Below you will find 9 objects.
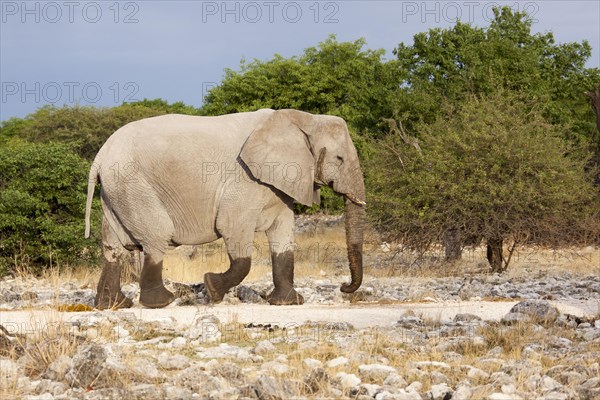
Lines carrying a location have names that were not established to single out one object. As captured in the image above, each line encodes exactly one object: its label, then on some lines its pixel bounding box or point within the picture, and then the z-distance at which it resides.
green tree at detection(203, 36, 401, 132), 77.12
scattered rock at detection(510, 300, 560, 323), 22.13
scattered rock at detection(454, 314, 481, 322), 22.89
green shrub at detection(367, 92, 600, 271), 40.25
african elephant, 26.75
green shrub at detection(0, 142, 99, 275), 41.62
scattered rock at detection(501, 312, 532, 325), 21.53
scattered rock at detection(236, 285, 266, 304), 29.06
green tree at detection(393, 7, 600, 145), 57.66
